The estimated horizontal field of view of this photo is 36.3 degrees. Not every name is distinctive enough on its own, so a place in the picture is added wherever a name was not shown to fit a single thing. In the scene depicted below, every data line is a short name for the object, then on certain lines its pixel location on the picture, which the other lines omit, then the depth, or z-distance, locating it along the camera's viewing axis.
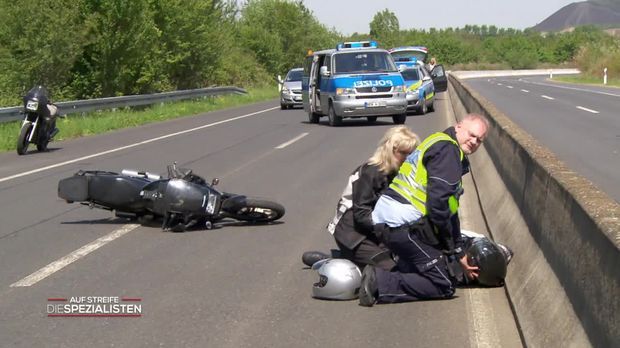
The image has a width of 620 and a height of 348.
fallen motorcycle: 8.93
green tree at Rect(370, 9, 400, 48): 130.50
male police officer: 6.18
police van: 24.44
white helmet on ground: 6.47
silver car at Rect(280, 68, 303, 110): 36.31
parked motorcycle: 18.03
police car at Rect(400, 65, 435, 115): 28.27
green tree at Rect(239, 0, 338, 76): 69.56
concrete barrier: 4.06
